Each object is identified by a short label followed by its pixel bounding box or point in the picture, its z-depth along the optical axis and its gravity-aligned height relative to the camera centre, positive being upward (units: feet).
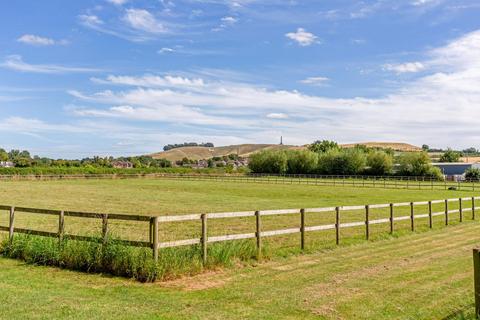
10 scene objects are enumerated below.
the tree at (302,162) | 386.38 +8.93
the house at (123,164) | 490.49 +9.81
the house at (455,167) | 391.28 +4.47
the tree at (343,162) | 357.61 +7.92
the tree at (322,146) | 507.71 +29.10
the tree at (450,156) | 494.59 +16.79
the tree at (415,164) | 310.86 +5.56
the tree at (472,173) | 261.65 -0.25
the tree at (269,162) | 402.25 +9.11
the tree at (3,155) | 513.45 +19.72
